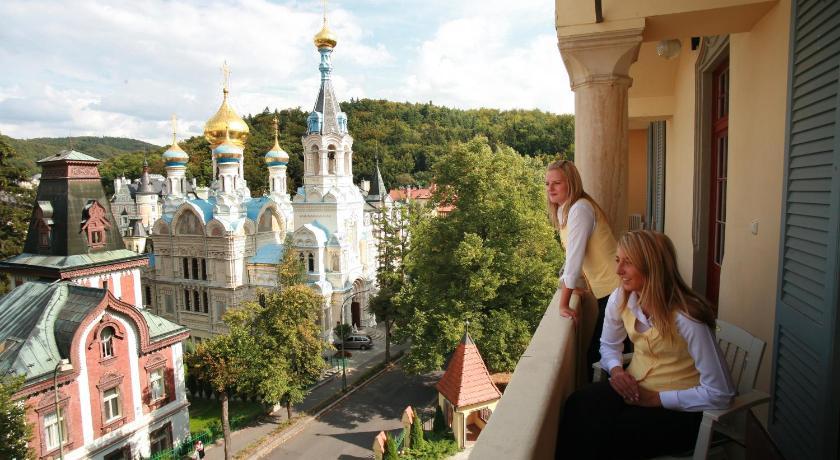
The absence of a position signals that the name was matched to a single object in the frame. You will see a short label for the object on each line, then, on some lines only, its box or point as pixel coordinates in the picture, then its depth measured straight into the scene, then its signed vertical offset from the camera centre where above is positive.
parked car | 27.58 -7.49
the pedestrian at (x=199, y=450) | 16.33 -7.60
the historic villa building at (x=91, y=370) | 12.81 -4.41
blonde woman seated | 2.42 -0.89
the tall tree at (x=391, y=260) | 23.78 -3.09
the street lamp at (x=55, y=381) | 12.81 -4.29
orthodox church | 28.55 -2.49
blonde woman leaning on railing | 3.37 -0.29
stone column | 4.23 +0.71
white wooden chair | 2.36 -0.97
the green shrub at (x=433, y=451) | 13.27 -6.36
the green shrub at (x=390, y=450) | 12.77 -6.04
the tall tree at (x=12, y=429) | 10.22 -4.35
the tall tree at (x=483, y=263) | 15.76 -2.11
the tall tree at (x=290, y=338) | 18.18 -4.82
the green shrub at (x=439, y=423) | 14.55 -6.19
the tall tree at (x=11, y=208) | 25.69 -0.25
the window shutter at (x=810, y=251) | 2.26 -0.29
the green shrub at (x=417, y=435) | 13.68 -6.14
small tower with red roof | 13.17 -4.89
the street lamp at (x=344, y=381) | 21.86 -7.68
